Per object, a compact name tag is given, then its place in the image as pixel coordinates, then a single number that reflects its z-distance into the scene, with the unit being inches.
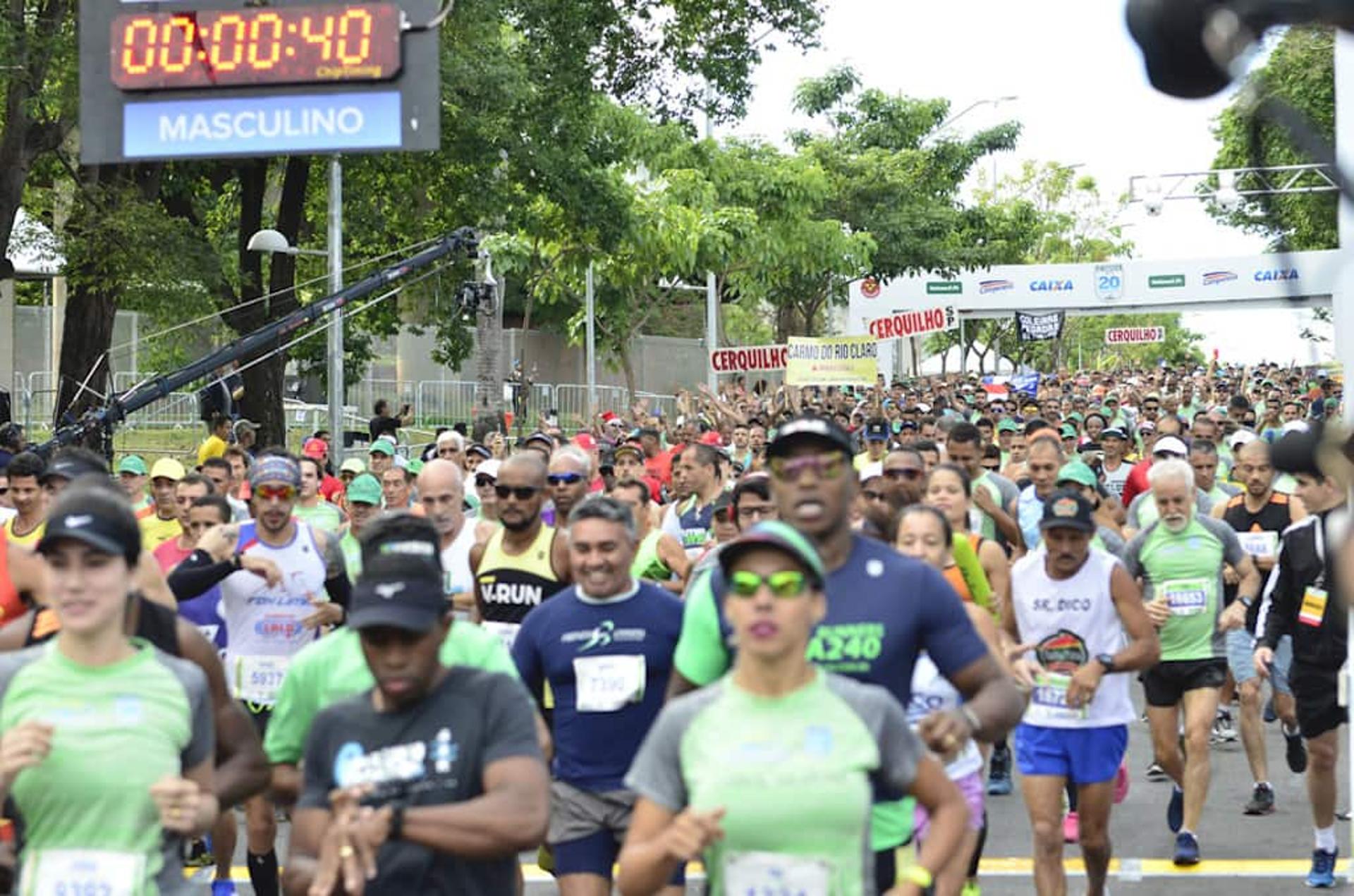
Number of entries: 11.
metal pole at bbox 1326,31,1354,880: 301.7
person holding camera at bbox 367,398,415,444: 951.6
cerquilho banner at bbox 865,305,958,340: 1486.2
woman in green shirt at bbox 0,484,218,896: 180.5
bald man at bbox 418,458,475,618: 377.3
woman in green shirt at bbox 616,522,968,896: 167.9
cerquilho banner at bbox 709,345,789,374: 1245.7
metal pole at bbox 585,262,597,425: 1444.4
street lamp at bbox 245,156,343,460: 900.6
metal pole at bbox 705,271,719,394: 1550.2
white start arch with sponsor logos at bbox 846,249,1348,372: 2571.4
